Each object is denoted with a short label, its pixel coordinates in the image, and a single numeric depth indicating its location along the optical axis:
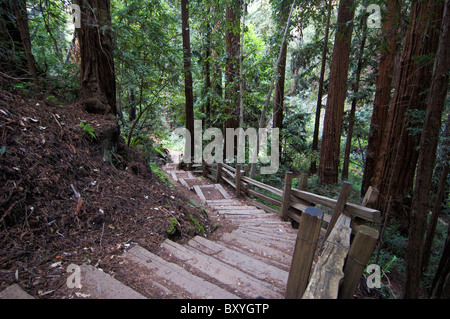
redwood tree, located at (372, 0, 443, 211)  4.74
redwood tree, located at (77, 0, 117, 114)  4.43
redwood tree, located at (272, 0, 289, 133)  10.52
